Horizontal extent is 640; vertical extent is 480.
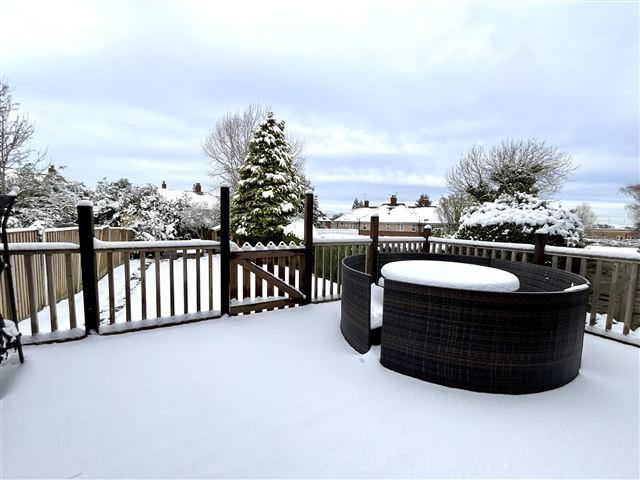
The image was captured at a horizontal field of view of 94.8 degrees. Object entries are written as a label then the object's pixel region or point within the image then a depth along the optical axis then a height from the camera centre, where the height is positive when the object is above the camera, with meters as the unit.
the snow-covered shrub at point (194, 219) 14.05 -0.53
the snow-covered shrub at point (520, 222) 4.71 -0.12
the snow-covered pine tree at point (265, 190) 11.38 +0.79
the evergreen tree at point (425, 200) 34.34 +1.57
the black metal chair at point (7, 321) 1.97 -0.78
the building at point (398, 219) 30.17 -0.70
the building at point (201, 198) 16.50 +0.62
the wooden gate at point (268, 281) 3.52 -0.90
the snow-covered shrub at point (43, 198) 8.20 +0.22
